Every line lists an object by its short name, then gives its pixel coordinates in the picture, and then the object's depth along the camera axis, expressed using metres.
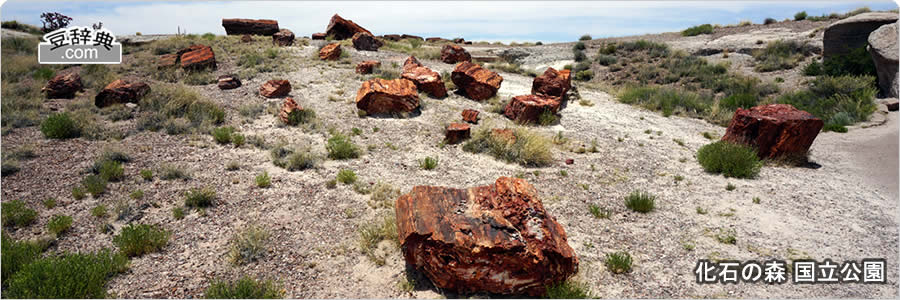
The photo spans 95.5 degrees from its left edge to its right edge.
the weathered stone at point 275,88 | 12.65
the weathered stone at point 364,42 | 21.52
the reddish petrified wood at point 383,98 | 11.70
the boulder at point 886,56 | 13.65
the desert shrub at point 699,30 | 29.36
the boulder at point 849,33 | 17.20
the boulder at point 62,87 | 11.88
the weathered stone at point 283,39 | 21.56
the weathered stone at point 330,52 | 18.08
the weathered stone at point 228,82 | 13.54
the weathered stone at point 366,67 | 15.98
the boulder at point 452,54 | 20.67
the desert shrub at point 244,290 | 4.37
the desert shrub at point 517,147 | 9.06
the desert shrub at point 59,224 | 5.62
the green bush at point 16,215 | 5.80
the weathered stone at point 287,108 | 10.74
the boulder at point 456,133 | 10.00
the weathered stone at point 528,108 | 11.85
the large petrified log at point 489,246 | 4.34
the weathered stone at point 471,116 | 11.57
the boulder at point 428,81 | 13.71
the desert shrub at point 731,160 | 8.21
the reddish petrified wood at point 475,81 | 13.94
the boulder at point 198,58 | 15.65
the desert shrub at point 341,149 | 8.78
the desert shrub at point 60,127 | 8.90
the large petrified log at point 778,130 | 8.78
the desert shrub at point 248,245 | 5.20
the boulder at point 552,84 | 13.97
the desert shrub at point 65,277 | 4.21
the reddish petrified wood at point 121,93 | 11.16
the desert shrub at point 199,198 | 6.57
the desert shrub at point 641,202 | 6.79
